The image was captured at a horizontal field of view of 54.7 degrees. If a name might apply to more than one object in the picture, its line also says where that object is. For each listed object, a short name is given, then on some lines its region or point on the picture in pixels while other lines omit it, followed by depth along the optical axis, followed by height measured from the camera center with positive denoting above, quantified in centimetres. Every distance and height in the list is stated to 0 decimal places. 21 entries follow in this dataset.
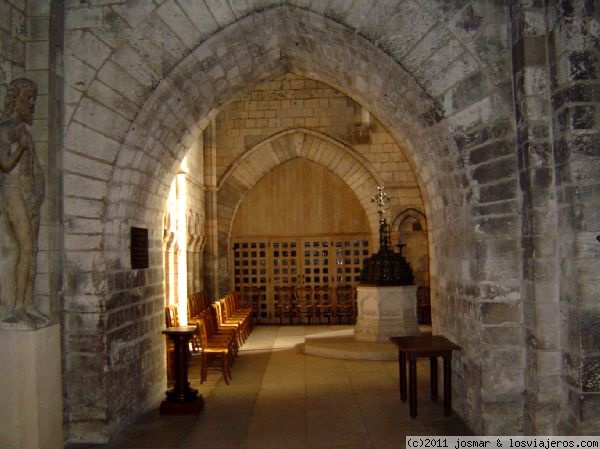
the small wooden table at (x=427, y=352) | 497 -87
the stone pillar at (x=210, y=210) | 1139 +93
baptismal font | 861 -74
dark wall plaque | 538 +10
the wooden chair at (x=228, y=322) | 857 -101
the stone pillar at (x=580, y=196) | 384 +34
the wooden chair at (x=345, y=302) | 1191 -101
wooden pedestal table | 546 -125
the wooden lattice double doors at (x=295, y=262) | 1232 -16
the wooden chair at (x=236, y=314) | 928 -100
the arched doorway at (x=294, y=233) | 1234 +47
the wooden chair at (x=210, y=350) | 674 -108
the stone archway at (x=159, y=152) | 452 +79
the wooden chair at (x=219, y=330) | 742 -101
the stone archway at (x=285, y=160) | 1180 +180
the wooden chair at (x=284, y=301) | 1211 -97
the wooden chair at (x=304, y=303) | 1198 -101
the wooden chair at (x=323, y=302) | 1193 -100
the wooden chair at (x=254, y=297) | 1228 -87
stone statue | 394 +40
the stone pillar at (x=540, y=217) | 415 +22
